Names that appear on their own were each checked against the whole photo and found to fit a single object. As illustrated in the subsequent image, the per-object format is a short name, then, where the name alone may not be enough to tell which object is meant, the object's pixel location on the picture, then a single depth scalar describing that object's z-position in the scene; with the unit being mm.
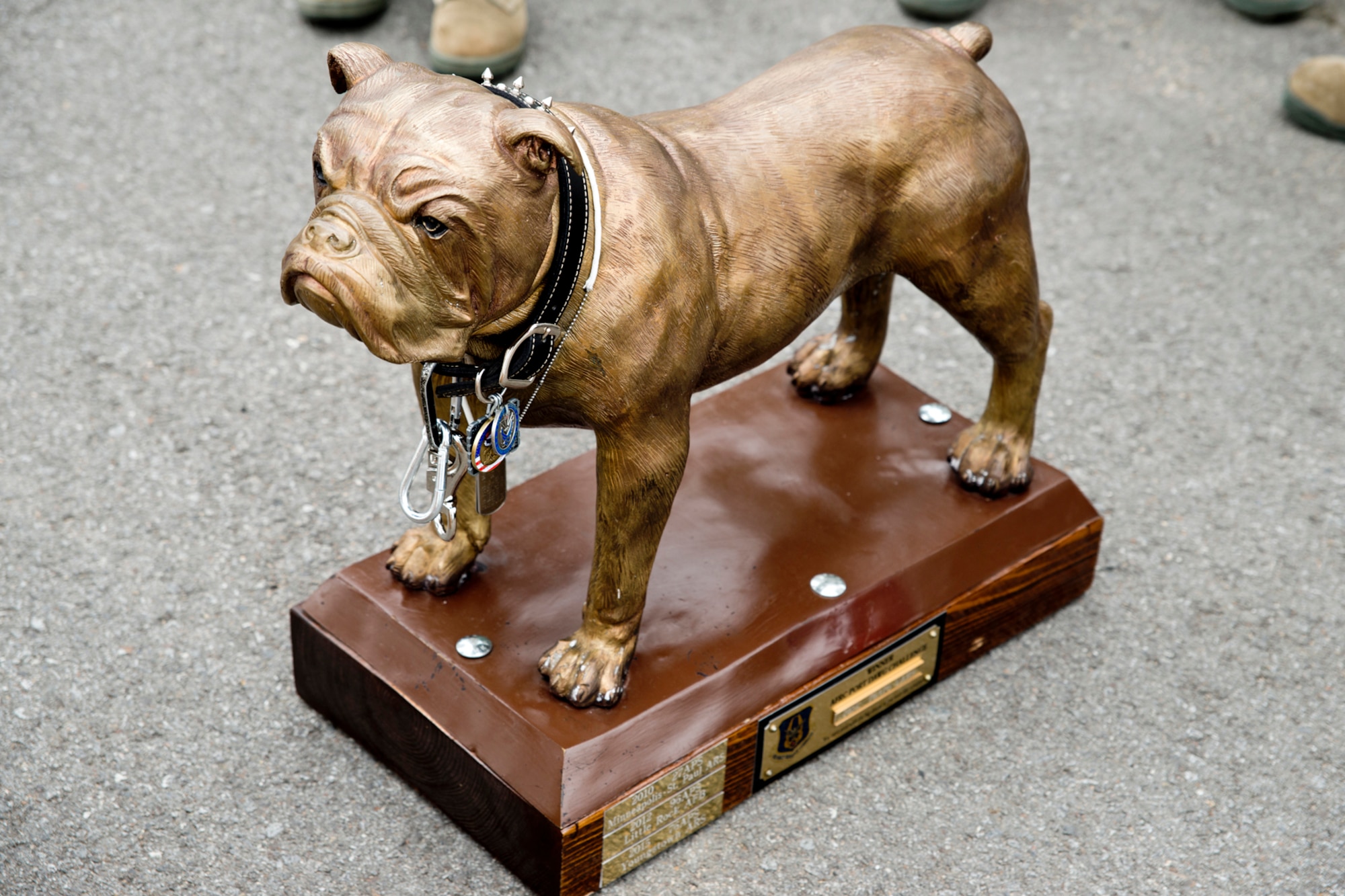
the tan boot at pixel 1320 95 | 3781
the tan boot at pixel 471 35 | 3758
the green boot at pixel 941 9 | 4168
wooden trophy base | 1979
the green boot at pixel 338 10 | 3920
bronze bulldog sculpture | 1557
